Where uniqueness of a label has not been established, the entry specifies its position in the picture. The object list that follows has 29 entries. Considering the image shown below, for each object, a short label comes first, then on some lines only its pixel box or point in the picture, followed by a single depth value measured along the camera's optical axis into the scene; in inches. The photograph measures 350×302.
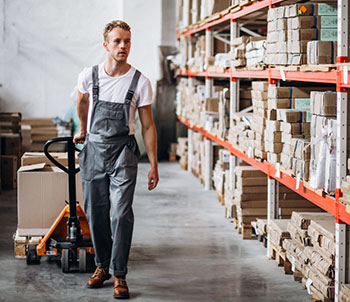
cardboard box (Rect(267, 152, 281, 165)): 255.7
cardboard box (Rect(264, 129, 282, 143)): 255.3
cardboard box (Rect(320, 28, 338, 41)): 229.9
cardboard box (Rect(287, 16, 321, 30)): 229.5
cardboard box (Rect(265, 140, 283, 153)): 256.1
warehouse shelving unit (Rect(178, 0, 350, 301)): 187.2
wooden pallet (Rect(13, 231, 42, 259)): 261.1
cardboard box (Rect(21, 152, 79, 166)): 276.8
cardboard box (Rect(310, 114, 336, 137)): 204.1
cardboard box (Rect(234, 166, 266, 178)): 303.0
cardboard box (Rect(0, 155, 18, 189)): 434.0
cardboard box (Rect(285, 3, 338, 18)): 231.1
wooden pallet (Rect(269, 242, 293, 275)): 244.5
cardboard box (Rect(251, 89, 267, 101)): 272.1
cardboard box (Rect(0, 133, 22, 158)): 435.5
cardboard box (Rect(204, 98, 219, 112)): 417.4
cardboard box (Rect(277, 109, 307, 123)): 241.1
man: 213.0
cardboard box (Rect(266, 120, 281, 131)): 254.4
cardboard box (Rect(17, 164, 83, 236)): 260.5
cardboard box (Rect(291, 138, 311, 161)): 218.8
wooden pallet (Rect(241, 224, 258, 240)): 301.1
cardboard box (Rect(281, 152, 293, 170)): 239.7
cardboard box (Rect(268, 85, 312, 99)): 255.8
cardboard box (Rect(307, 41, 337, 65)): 210.5
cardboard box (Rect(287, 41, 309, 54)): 229.1
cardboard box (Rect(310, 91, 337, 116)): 202.2
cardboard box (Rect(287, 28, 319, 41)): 229.5
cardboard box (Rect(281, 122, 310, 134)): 240.5
